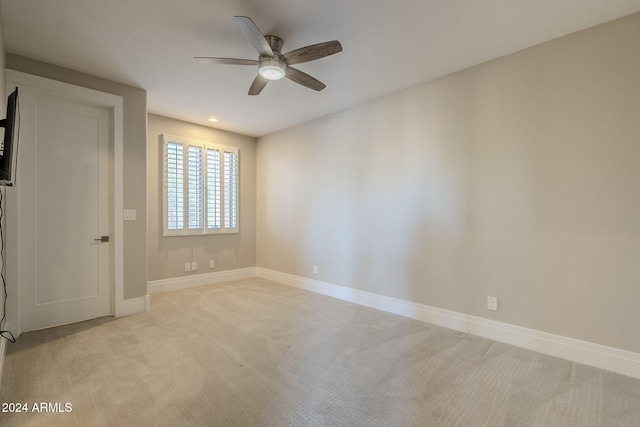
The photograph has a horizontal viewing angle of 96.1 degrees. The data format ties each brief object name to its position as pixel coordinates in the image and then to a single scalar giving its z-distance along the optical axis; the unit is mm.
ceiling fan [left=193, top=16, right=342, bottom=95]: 2023
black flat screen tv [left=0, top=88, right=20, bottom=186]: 1702
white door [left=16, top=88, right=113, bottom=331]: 2818
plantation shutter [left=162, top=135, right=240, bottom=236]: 4438
